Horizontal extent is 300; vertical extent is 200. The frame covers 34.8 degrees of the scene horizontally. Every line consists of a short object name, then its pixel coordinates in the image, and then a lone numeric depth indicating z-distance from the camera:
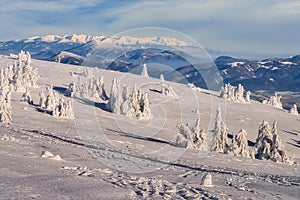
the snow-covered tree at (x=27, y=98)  71.82
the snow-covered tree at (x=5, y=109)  47.31
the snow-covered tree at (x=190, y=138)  45.66
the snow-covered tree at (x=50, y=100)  65.35
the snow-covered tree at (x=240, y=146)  51.94
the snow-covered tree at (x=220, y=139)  52.00
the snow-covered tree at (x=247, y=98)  126.31
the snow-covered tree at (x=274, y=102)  142.09
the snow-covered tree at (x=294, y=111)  124.31
